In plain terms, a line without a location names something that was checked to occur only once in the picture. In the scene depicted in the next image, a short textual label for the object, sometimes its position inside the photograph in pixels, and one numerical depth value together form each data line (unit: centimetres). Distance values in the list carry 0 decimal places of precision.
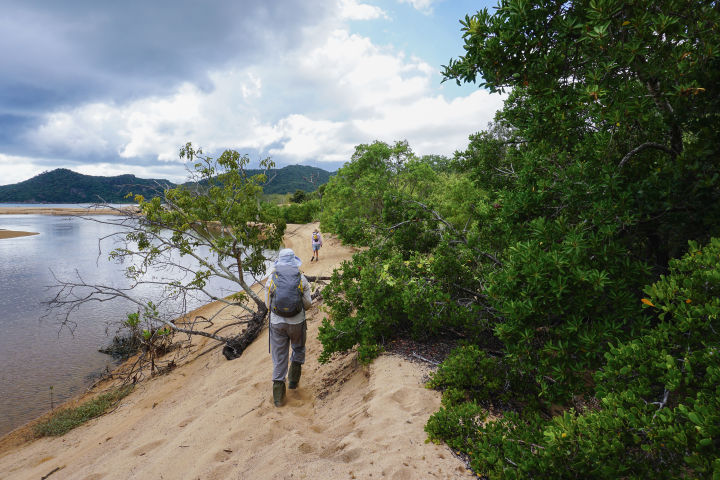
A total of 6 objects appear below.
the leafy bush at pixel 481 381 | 331
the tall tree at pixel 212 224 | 792
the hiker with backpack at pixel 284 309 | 468
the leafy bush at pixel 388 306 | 438
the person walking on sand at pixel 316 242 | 1917
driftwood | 798
